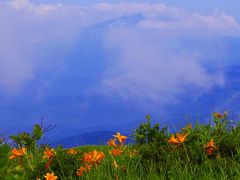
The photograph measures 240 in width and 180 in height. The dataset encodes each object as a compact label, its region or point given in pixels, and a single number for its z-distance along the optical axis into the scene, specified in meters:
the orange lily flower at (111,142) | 10.30
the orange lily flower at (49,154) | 10.64
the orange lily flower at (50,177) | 8.33
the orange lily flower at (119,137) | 10.06
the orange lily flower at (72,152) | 12.10
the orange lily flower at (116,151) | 10.17
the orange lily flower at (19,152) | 9.96
